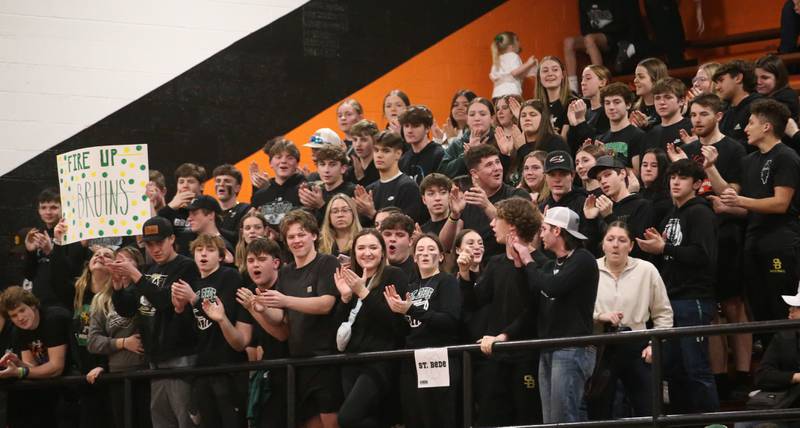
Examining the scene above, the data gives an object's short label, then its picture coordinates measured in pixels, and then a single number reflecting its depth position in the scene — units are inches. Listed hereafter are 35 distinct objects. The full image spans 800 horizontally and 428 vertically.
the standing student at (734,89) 682.8
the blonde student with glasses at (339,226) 621.9
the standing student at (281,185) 705.0
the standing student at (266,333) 567.5
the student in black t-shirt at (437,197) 613.9
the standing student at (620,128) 681.0
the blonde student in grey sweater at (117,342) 620.1
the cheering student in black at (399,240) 571.8
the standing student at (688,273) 528.7
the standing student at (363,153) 728.3
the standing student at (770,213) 577.9
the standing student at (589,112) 715.4
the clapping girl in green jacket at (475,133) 704.0
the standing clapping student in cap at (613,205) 581.9
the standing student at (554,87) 770.8
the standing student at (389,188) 657.6
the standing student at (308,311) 557.3
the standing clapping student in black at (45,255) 723.4
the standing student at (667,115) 671.8
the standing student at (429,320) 526.9
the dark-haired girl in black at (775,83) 673.6
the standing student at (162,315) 598.2
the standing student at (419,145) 717.9
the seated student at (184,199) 699.4
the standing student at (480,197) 594.5
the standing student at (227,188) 738.2
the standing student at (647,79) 744.3
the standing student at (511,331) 521.7
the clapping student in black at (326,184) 673.6
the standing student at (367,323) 537.3
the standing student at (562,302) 498.3
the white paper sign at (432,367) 517.7
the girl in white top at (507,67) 909.2
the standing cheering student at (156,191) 726.5
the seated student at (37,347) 661.3
